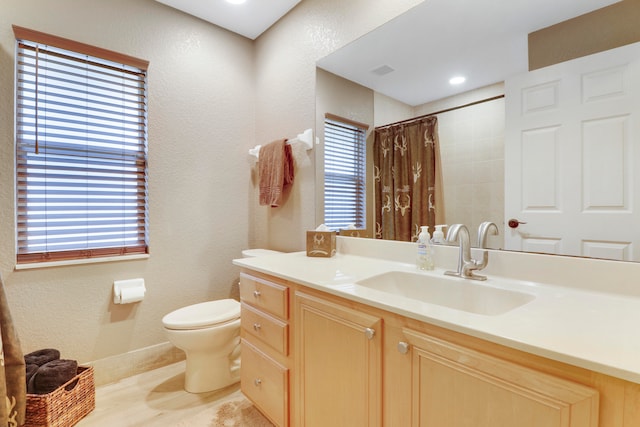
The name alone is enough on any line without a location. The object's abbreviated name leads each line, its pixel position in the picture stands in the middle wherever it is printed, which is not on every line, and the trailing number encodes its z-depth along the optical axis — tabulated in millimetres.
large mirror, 1176
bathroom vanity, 591
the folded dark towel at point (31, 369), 1473
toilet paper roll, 1900
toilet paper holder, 1906
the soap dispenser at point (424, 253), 1337
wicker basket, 1389
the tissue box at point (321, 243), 1744
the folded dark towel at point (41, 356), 1569
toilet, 1714
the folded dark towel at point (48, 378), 1456
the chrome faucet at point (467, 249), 1162
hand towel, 2139
